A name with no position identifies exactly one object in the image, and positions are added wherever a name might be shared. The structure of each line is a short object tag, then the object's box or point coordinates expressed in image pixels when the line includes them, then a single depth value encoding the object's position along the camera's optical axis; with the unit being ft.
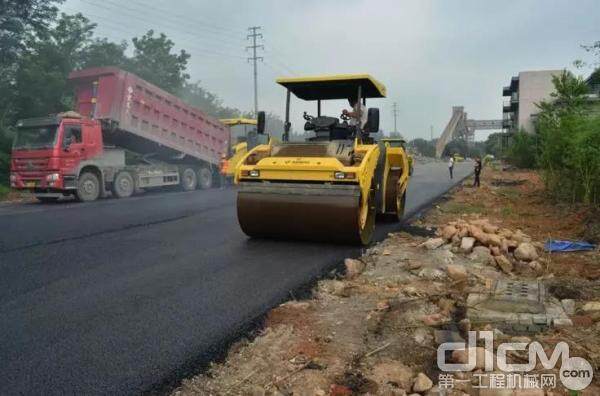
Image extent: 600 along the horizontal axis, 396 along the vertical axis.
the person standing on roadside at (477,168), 58.93
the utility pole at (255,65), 133.03
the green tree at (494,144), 189.72
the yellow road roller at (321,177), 20.02
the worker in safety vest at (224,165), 62.23
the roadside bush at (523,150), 88.07
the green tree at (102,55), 81.00
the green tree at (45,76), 60.03
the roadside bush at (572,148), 31.17
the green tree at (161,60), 99.98
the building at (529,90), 179.42
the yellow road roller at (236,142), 61.56
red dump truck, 42.98
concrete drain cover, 11.73
